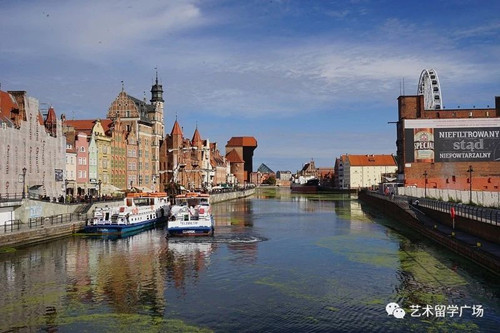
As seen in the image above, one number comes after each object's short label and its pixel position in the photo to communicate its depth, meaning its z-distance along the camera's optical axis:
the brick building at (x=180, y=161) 135.88
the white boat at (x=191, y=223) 58.91
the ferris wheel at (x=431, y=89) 126.50
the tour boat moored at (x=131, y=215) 60.72
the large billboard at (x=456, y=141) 112.44
